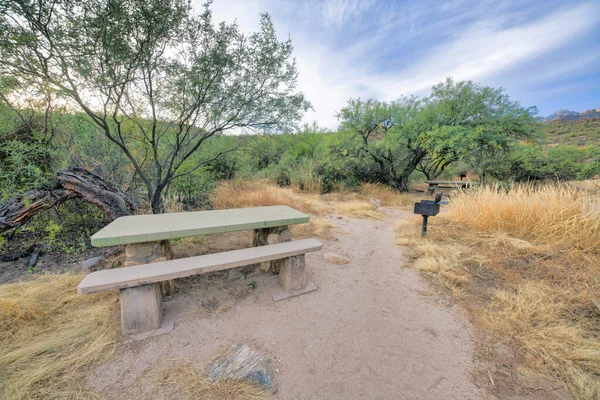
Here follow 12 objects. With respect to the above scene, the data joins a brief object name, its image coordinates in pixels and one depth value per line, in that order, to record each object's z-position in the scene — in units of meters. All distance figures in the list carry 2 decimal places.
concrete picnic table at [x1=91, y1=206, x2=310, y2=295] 1.81
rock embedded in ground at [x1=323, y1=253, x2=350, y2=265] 3.06
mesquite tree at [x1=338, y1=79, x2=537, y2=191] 6.47
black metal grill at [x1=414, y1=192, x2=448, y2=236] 3.43
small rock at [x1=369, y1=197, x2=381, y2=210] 6.37
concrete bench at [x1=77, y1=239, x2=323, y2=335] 1.54
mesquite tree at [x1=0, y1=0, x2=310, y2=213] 2.51
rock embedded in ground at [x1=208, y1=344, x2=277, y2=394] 1.35
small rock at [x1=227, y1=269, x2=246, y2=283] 2.47
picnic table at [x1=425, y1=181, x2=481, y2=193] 7.90
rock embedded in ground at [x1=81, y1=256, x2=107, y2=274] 2.41
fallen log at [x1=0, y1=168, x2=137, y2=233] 2.54
